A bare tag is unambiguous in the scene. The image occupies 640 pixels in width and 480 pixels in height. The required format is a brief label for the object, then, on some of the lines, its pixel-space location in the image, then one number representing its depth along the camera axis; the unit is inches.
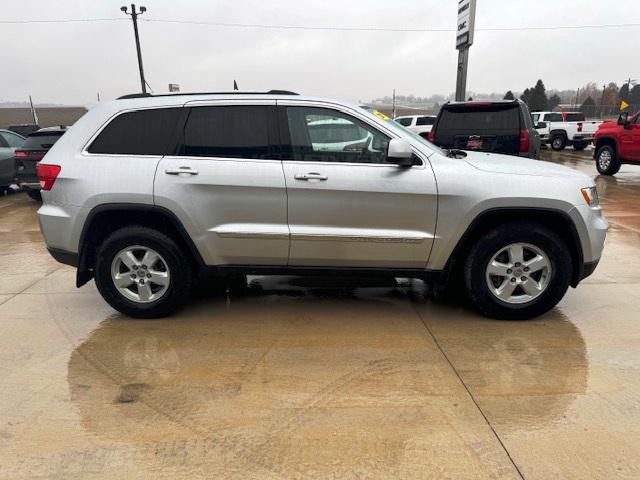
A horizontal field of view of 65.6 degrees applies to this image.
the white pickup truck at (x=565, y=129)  957.2
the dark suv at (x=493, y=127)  310.5
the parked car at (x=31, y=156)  395.2
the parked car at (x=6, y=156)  444.1
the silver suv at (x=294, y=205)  150.3
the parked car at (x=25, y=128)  909.2
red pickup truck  498.6
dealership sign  551.2
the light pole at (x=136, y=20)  1198.1
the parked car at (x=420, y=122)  889.2
